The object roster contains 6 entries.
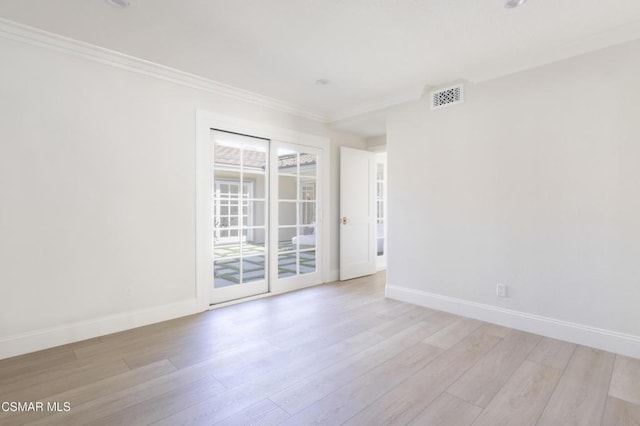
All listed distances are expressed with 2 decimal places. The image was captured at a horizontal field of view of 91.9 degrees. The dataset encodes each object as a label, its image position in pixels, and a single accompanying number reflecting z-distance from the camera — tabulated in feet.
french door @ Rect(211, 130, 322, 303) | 11.97
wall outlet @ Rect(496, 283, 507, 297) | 9.89
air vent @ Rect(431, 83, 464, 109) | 10.88
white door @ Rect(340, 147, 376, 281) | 15.94
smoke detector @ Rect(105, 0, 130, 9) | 6.82
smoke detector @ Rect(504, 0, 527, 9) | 6.76
